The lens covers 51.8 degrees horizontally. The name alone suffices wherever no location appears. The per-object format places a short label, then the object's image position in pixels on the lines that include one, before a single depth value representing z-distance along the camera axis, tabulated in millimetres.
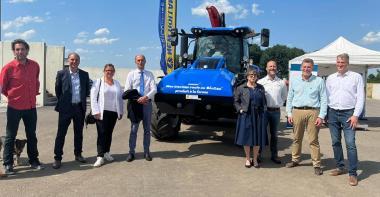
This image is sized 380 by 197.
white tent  12080
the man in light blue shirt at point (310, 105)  5969
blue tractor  6895
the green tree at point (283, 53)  57062
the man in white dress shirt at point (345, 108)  5605
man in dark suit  6207
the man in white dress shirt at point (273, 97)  6664
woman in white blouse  6406
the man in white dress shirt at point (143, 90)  6668
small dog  6156
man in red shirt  5695
